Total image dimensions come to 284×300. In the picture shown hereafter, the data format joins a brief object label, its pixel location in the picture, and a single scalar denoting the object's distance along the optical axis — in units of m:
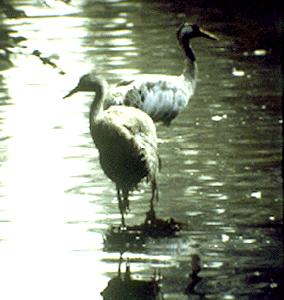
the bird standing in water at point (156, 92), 23.23
